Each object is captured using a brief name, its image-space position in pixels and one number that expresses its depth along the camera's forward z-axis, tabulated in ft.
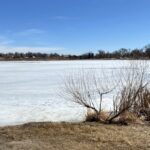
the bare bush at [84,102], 15.53
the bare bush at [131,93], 15.69
